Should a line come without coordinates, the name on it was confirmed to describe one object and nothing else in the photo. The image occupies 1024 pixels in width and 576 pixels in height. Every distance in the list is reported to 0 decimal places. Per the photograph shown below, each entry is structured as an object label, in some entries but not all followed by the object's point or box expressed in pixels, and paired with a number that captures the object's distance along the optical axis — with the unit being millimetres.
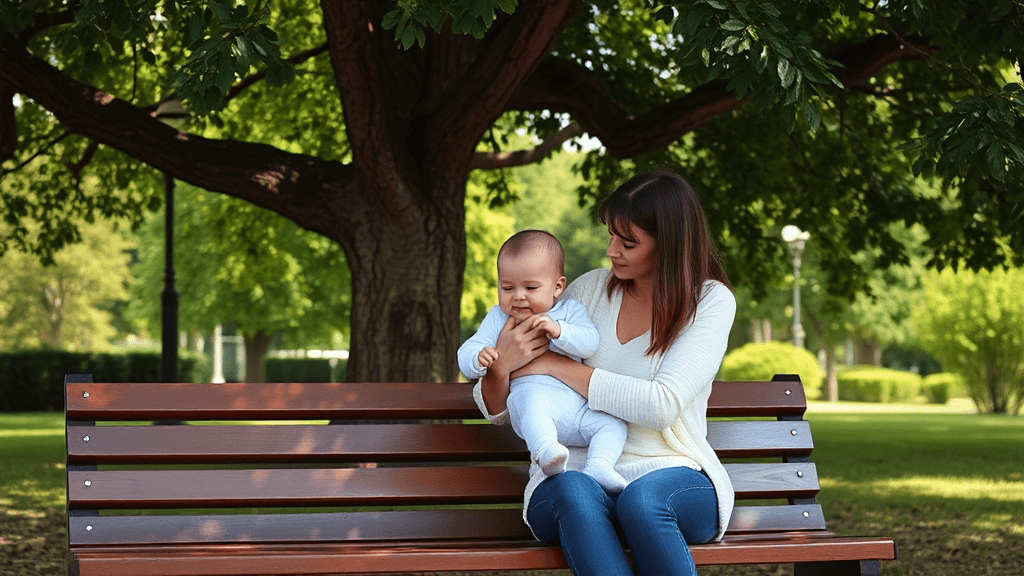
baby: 3529
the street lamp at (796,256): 27383
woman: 3340
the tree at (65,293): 46312
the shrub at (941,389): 38844
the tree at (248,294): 28547
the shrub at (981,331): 27438
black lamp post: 13703
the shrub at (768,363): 33656
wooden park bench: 3705
